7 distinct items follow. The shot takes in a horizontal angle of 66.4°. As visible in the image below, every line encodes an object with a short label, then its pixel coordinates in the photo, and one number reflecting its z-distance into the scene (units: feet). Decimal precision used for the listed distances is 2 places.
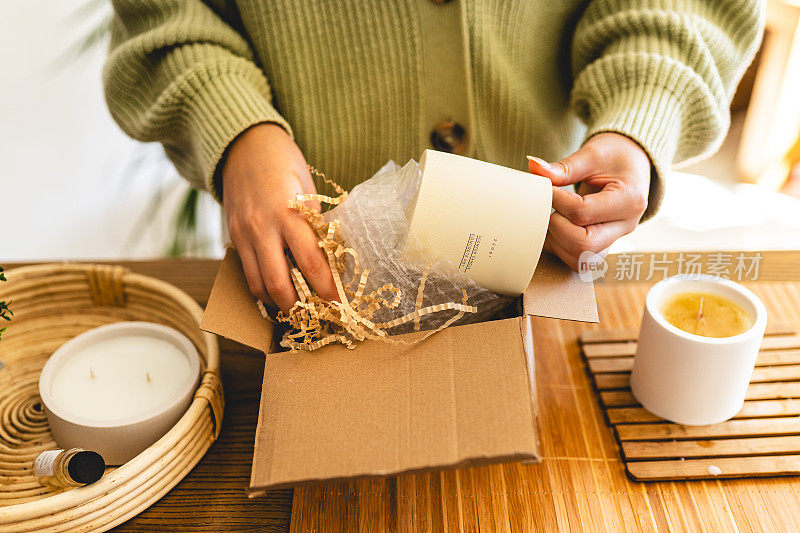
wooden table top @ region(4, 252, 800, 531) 1.74
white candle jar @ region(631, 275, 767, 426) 1.83
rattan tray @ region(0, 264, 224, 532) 1.66
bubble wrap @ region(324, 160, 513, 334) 1.70
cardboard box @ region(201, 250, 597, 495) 1.40
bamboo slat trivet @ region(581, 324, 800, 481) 1.84
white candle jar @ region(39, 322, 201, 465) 1.84
